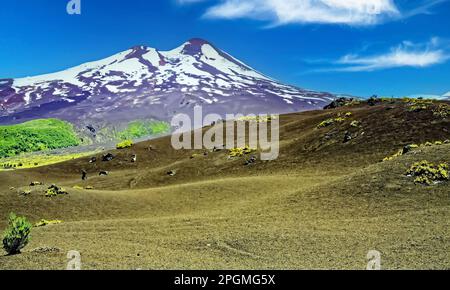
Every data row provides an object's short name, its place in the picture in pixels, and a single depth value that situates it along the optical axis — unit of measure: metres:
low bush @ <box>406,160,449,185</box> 21.36
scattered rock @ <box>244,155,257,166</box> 40.00
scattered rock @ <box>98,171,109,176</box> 49.15
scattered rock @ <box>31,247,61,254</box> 14.27
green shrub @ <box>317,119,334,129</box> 46.34
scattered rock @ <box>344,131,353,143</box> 37.91
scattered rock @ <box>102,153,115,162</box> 55.05
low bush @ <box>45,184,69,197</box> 28.69
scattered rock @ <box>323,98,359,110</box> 68.78
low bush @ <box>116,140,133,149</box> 59.38
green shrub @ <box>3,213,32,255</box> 14.12
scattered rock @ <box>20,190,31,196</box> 28.60
